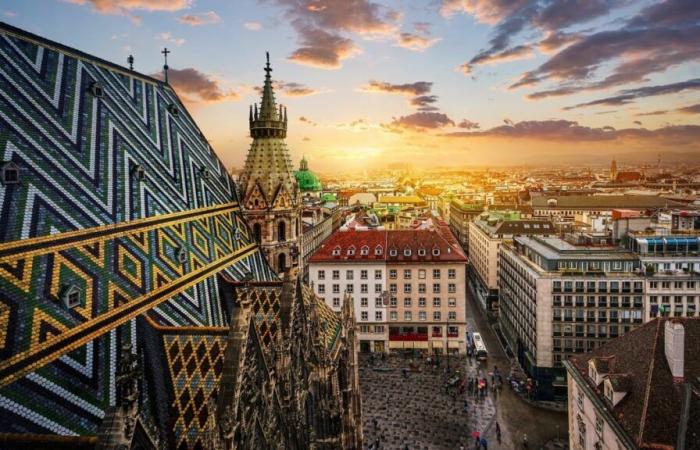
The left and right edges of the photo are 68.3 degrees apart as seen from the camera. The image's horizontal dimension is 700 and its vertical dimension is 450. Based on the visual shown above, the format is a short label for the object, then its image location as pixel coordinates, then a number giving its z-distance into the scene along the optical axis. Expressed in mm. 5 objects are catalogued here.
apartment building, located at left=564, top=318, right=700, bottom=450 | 26797
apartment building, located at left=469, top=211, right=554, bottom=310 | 88562
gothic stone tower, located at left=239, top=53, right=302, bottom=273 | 39719
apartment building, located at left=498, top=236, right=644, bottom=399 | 54500
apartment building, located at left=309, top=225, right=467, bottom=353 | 67250
